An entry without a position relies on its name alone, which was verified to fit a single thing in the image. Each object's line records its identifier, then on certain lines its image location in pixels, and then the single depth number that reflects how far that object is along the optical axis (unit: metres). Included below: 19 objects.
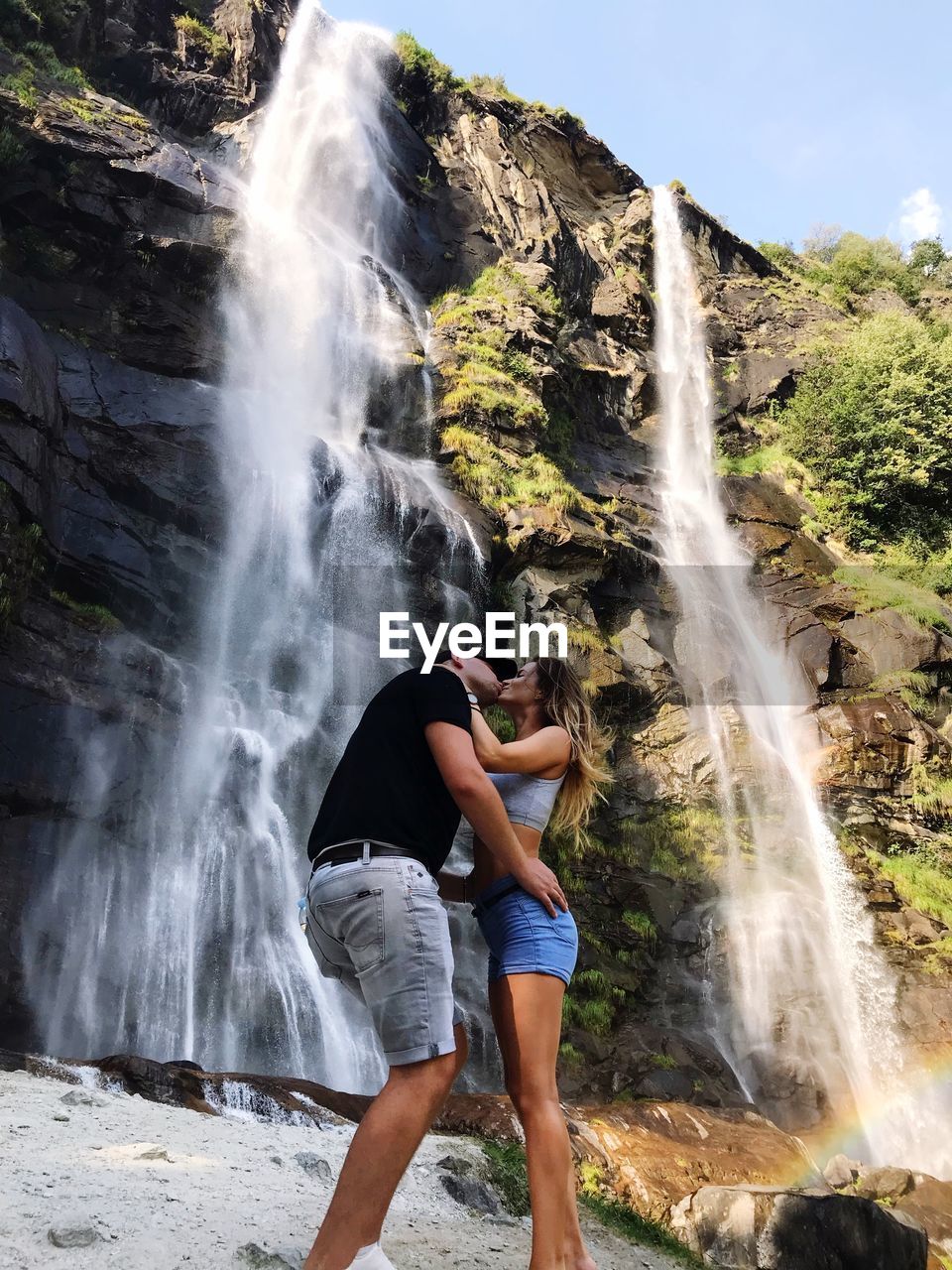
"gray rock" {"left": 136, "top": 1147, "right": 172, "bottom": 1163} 3.57
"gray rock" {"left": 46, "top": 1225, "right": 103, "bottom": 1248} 2.46
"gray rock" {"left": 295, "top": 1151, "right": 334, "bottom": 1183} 4.00
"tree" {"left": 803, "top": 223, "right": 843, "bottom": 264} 41.39
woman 2.51
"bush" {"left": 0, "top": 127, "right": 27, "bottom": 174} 16.36
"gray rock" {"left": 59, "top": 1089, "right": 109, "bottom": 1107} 4.58
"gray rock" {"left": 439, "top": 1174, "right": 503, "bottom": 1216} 4.27
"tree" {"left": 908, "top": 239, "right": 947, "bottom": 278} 36.88
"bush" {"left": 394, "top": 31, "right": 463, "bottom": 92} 28.03
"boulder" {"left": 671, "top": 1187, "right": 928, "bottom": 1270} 5.22
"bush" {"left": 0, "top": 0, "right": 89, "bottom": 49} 19.75
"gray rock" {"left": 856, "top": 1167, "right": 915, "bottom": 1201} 8.07
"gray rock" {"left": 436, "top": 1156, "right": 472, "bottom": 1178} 4.68
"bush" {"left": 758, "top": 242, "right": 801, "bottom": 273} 36.17
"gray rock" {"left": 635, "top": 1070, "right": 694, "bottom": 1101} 10.24
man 2.20
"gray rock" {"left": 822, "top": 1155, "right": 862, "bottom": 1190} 8.09
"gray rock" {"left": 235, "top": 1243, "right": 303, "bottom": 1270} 2.54
